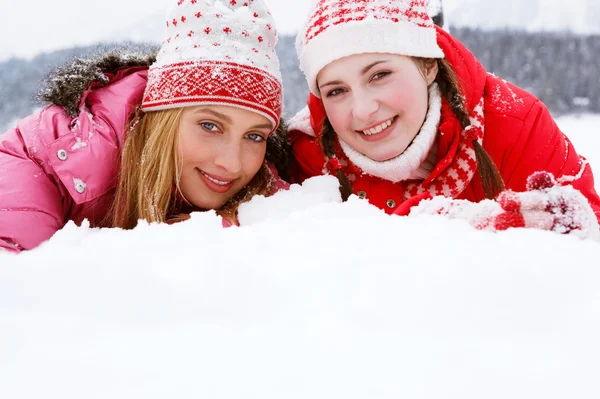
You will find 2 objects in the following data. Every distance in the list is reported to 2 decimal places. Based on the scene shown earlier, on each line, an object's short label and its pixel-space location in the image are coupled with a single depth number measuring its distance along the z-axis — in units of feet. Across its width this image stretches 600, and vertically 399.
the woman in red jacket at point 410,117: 5.41
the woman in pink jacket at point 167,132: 5.08
